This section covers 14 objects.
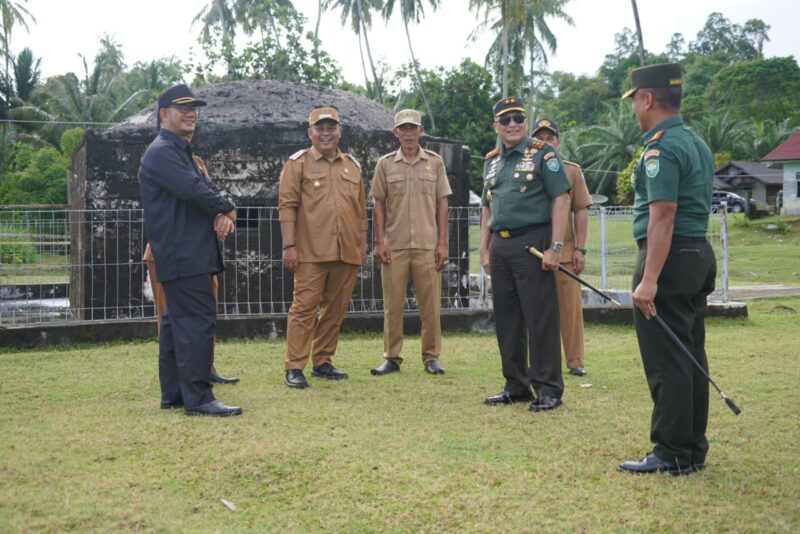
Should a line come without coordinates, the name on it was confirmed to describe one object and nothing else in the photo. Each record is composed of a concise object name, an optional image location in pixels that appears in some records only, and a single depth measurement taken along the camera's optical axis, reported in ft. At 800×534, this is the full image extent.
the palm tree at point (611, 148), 139.54
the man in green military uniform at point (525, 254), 16.76
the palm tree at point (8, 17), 125.18
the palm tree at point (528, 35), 120.88
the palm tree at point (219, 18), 135.44
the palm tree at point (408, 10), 122.11
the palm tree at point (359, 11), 120.16
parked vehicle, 127.65
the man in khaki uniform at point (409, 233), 21.21
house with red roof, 119.14
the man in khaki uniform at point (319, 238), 19.56
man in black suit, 16.03
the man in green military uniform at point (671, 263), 12.06
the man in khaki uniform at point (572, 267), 20.90
